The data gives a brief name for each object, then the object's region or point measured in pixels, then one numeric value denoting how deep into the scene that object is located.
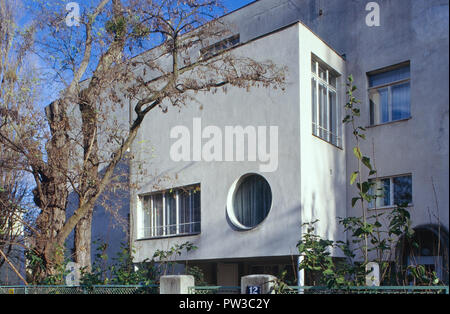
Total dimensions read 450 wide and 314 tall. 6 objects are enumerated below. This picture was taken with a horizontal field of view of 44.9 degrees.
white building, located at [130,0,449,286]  12.97
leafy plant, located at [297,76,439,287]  7.36
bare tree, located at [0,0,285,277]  13.01
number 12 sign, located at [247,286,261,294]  8.03
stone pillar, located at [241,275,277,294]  7.99
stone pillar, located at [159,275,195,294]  8.99
